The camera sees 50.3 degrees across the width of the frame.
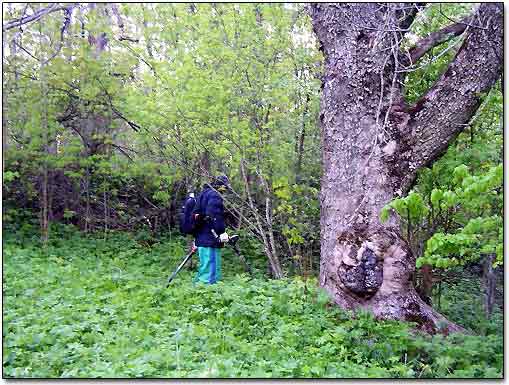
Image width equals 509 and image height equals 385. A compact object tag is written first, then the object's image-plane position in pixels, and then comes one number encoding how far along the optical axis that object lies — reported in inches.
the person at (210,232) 246.1
